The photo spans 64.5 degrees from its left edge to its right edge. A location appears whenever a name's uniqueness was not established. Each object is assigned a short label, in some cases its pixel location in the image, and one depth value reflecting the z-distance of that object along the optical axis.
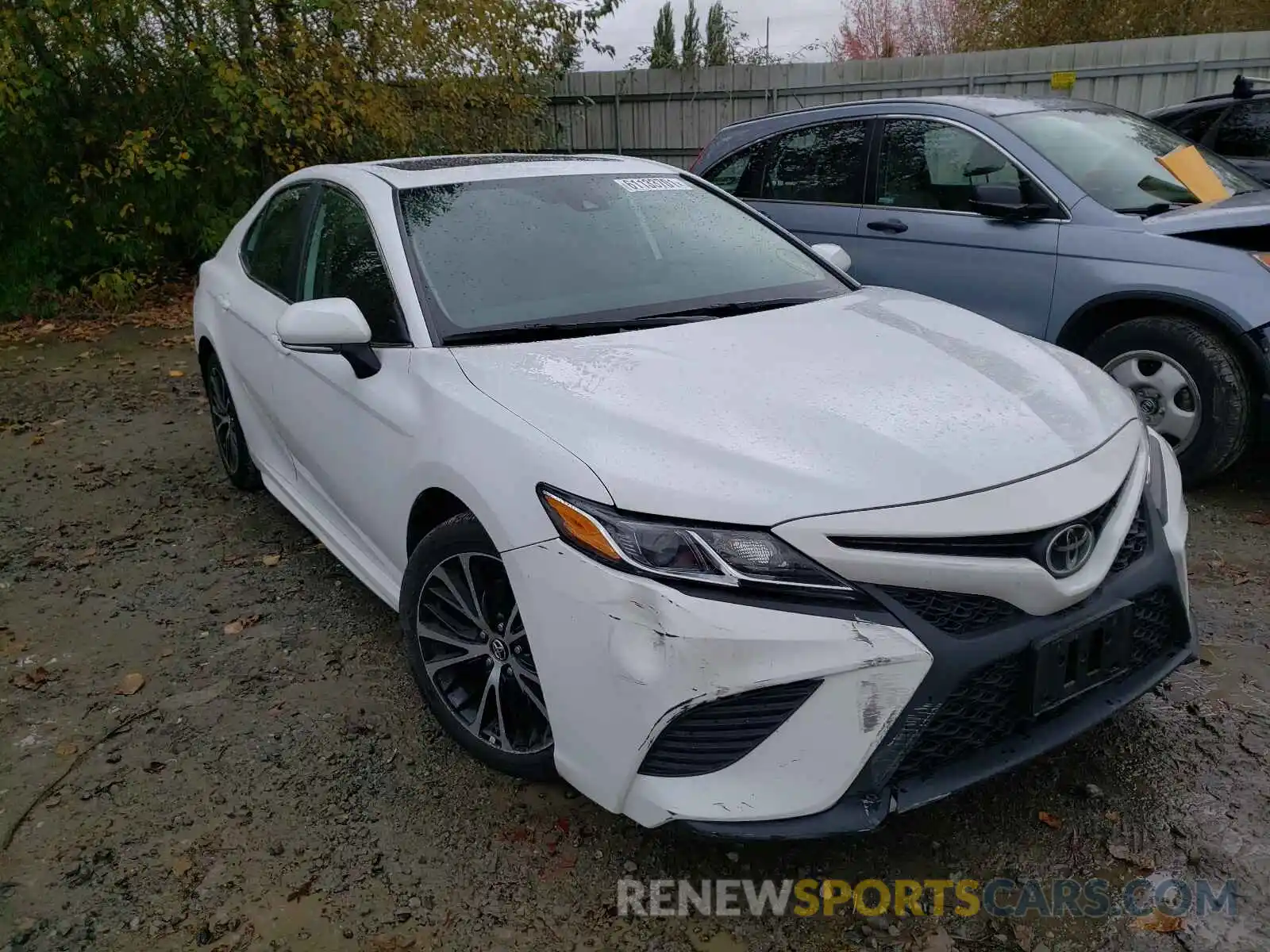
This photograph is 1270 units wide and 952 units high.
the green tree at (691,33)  19.64
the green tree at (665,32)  20.00
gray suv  4.05
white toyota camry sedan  1.93
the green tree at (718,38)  18.55
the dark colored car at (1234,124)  6.39
